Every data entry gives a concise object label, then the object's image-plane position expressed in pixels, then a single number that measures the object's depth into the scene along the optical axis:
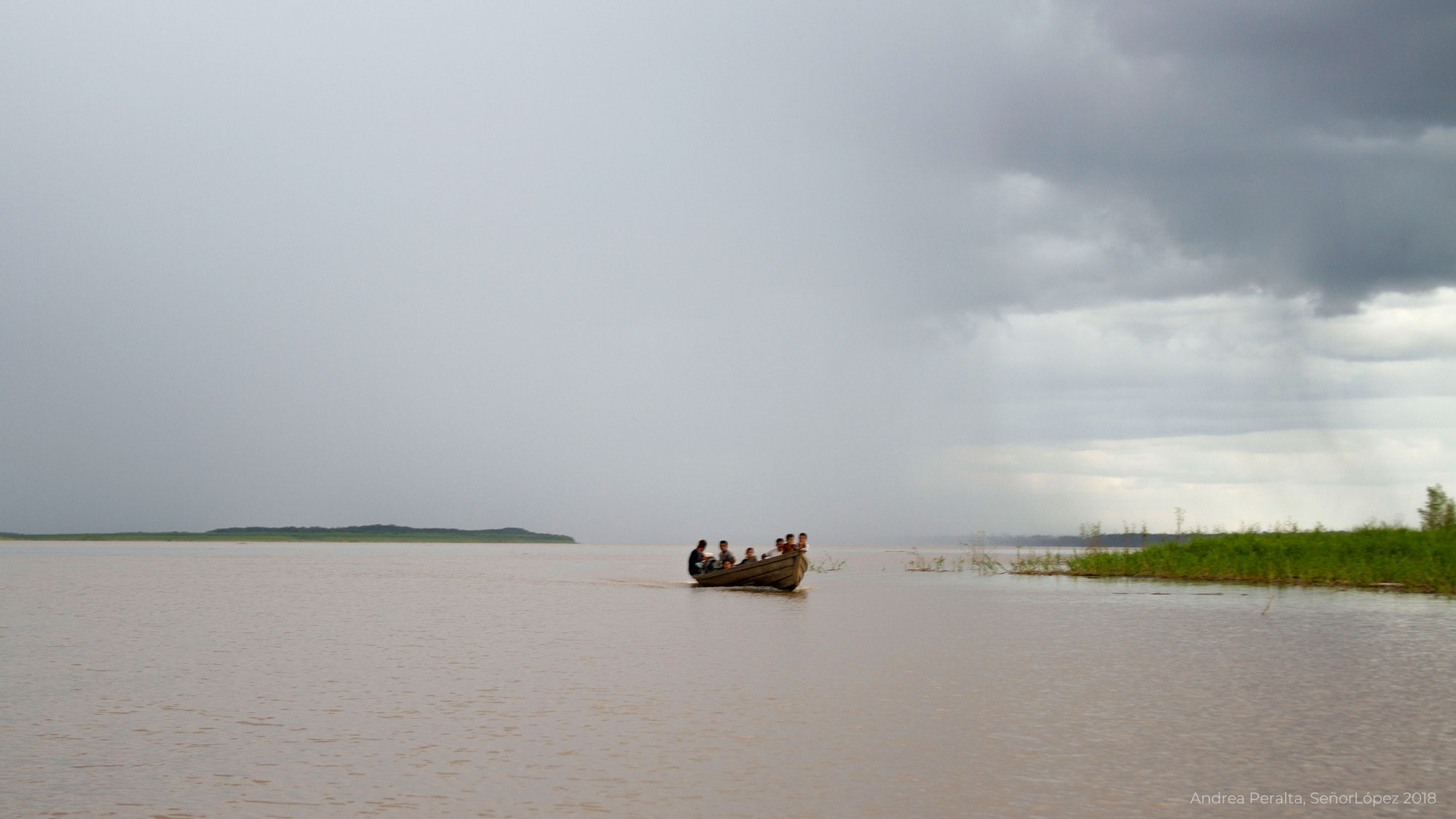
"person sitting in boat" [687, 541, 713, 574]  45.69
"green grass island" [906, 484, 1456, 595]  37.16
